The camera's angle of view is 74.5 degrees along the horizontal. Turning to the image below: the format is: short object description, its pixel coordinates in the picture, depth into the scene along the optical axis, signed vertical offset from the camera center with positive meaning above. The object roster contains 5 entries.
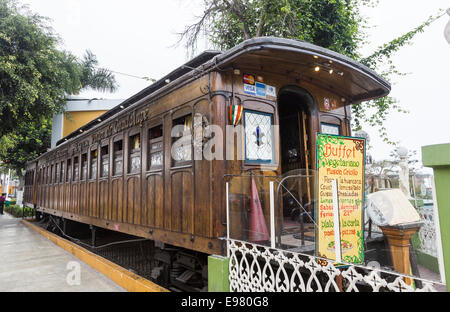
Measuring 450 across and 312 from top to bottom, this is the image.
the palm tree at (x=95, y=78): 21.89 +8.59
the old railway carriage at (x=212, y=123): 3.76 +1.08
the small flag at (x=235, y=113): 3.75 +0.97
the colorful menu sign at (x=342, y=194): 2.66 -0.05
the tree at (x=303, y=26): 9.76 +5.68
